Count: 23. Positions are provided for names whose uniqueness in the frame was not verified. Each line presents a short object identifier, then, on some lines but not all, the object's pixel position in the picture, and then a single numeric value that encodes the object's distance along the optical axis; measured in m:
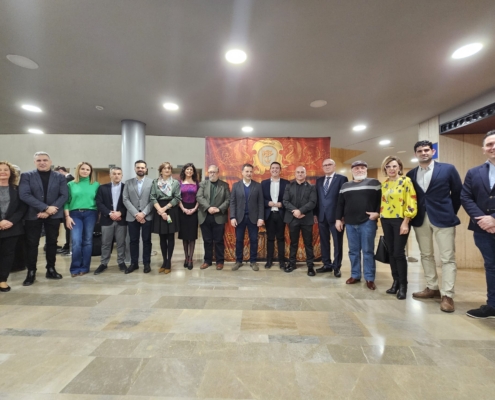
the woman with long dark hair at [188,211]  3.81
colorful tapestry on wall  4.46
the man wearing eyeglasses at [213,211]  3.85
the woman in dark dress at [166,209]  3.63
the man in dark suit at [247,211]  3.91
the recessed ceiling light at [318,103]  3.55
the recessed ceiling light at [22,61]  2.59
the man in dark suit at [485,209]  2.17
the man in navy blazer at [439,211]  2.49
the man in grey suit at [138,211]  3.70
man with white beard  3.08
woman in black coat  2.94
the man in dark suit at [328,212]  3.59
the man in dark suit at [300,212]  3.67
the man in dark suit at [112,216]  3.72
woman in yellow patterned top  2.68
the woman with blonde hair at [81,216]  3.57
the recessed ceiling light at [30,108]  3.98
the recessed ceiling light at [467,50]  2.31
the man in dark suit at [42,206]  3.12
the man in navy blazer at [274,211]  3.94
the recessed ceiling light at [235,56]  2.43
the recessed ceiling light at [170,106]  3.75
